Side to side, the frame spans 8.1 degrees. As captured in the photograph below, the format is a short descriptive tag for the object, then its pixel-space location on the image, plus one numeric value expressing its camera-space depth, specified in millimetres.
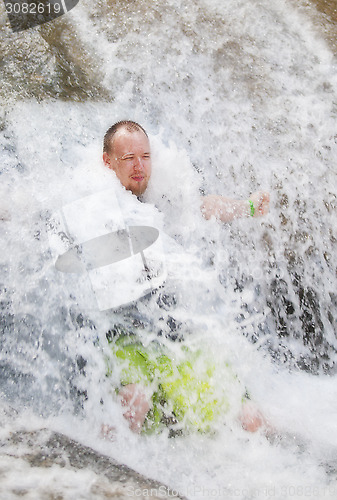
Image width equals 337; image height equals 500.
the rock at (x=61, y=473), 6981
